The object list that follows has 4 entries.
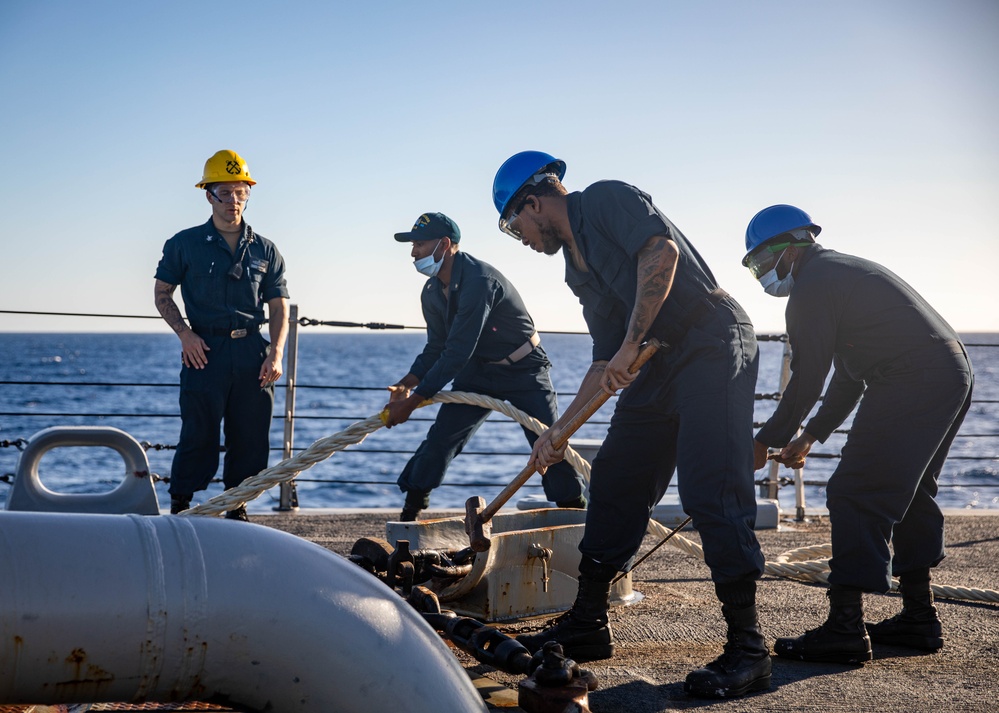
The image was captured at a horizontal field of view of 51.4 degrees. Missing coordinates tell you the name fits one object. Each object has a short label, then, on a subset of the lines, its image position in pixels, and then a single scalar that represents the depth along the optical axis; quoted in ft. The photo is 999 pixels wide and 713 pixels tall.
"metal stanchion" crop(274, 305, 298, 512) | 22.98
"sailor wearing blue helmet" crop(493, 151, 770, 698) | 10.36
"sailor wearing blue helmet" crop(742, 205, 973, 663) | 11.60
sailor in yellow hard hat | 17.04
